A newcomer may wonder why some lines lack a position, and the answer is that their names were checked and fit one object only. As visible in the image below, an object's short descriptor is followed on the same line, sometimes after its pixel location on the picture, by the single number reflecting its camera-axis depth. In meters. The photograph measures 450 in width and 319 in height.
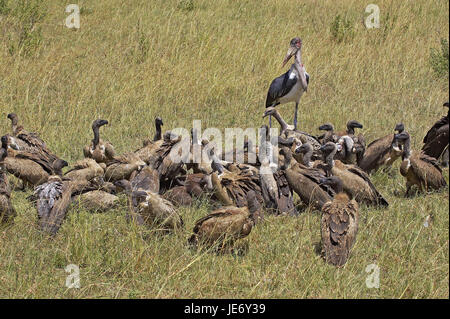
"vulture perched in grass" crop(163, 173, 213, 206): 12.55
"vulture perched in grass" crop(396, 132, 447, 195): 13.13
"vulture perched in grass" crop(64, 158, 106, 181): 13.80
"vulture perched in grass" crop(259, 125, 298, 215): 12.30
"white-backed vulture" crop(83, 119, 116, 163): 15.52
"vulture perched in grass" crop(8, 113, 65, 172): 14.57
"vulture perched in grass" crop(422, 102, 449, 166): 14.35
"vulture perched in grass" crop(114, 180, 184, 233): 10.69
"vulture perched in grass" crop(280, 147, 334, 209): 12.33
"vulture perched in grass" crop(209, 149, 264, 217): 12.26
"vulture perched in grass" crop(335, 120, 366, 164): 15.19
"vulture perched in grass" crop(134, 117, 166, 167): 13.80
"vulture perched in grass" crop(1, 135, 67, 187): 13.62
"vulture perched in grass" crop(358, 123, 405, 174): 14.49
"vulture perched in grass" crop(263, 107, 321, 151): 15.57
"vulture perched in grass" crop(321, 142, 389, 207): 12.41
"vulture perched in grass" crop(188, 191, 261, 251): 10.08
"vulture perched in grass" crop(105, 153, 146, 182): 13.84
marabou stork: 18.77
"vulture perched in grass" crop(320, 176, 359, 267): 9.67
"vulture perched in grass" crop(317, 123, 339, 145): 15.42
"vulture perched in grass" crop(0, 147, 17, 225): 10.70
